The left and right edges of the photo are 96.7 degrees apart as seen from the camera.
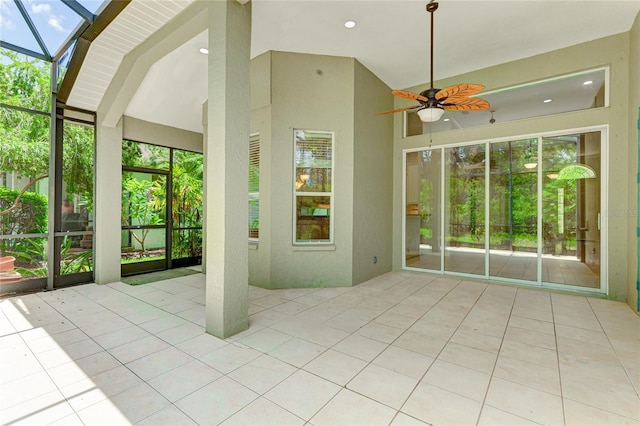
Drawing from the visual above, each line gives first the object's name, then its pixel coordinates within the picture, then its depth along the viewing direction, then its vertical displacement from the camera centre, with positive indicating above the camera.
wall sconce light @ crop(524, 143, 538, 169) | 4.68 +0.86
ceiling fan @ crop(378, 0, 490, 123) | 2.99 +1.22
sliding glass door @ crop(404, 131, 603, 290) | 4.38 +0.03
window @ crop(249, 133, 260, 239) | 4.78 +0.40
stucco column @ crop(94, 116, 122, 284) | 4.84 +0.14
